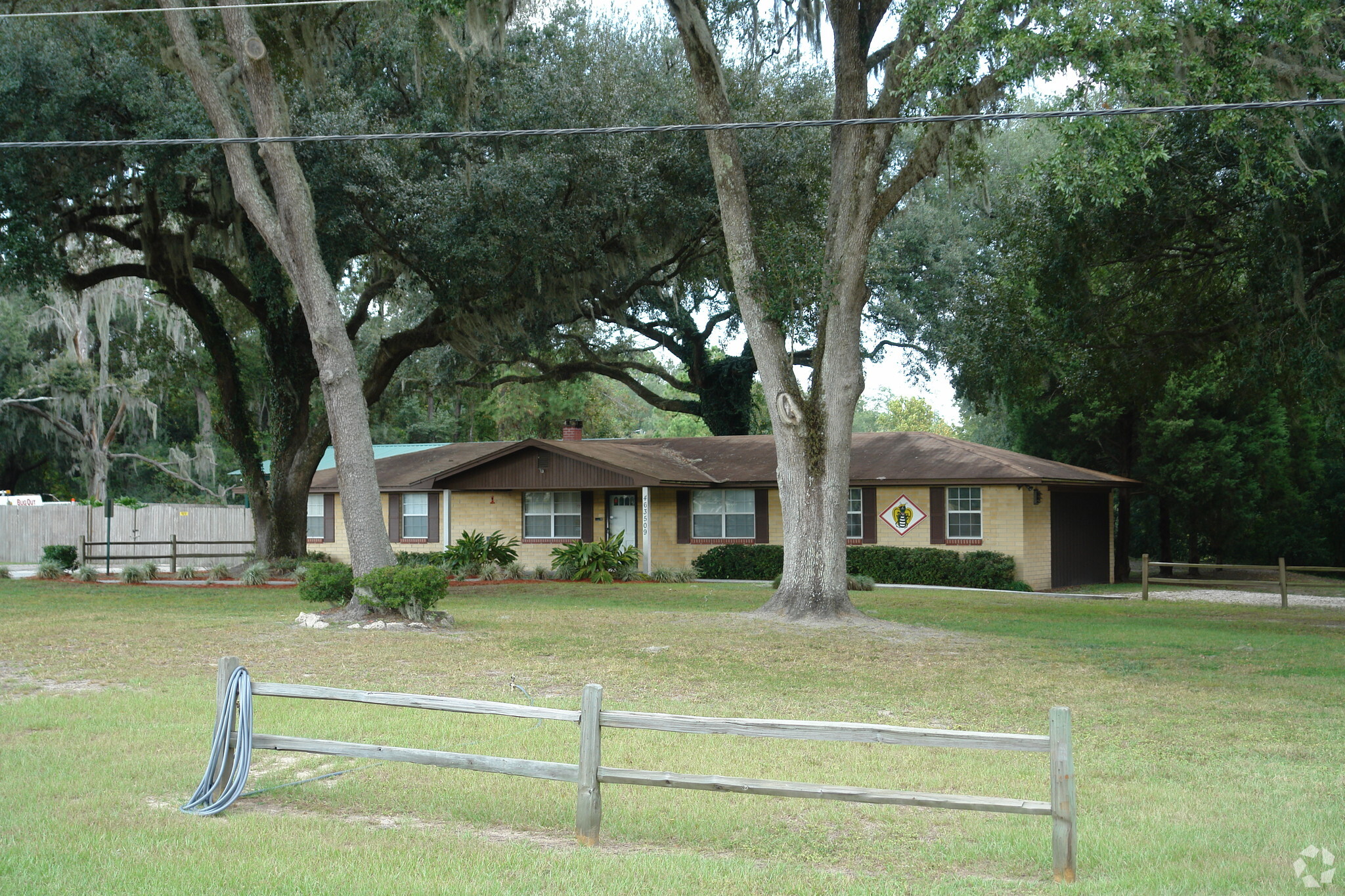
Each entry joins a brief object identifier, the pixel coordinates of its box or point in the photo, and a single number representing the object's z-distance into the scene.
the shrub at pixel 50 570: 25.98
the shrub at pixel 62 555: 26.47
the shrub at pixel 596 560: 26.77
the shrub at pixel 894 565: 25.56
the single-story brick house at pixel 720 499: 26.28
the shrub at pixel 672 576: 26.88
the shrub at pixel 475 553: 27.58
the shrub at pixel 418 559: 27.09
